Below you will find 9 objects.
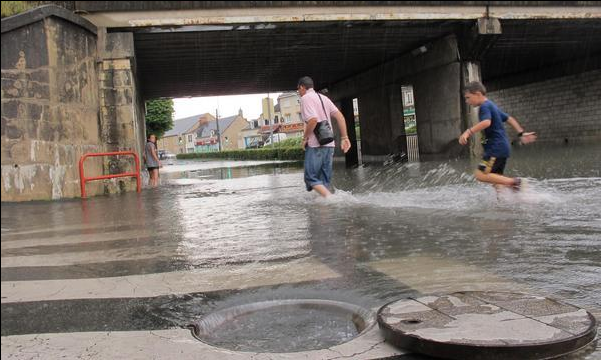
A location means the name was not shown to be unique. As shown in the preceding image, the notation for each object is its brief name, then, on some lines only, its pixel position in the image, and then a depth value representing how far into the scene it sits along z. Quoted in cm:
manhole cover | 257
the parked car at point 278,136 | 9126
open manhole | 306
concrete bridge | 1415
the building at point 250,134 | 10721
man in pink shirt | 840
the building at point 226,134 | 11469
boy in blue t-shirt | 732
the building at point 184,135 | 13000
